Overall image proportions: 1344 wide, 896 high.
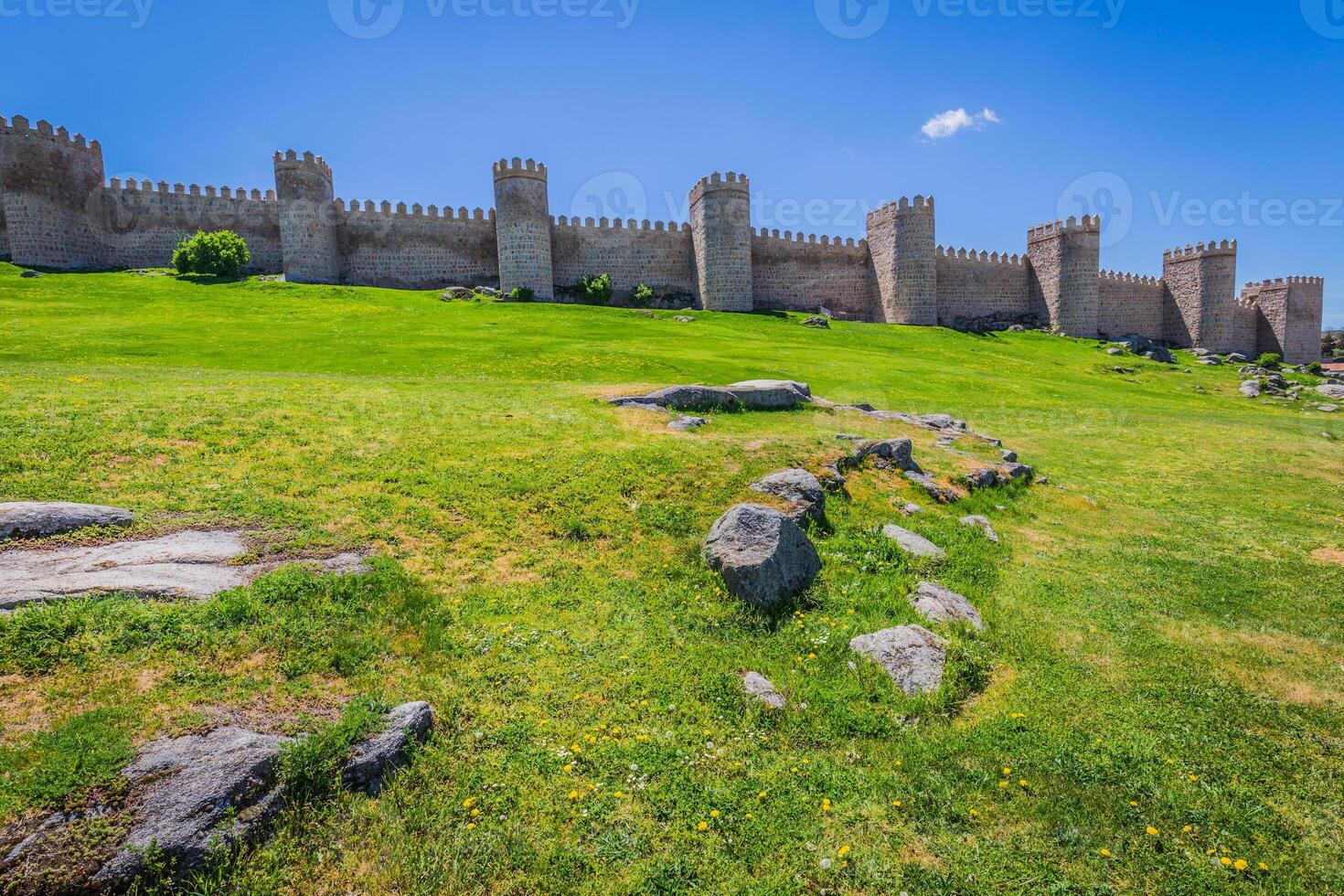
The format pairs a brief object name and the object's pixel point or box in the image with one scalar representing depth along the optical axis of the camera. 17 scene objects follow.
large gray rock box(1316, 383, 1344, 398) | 39.56
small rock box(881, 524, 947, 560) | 10.30
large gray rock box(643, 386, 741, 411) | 17.94
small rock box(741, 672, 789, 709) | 6.73
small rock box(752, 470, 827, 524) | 11.03
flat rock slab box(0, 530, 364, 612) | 6.48
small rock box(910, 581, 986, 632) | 8.40
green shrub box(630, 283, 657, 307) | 53.28
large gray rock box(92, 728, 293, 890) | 4.26
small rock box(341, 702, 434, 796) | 5.24
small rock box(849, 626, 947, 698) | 7.02
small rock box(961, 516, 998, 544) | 12.02
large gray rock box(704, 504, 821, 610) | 8.48
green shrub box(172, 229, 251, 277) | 43.69
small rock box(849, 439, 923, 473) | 14.35
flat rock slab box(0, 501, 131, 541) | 7.58
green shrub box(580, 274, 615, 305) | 51.94
